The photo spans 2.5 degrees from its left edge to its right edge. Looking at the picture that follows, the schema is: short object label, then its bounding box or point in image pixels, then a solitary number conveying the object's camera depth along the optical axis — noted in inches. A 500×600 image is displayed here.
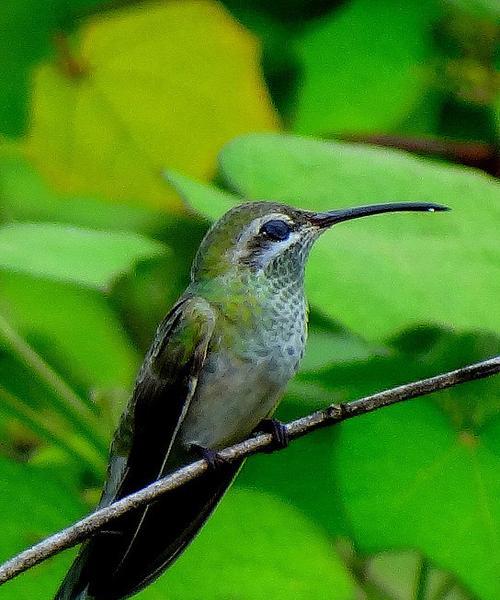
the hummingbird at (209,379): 84.1
